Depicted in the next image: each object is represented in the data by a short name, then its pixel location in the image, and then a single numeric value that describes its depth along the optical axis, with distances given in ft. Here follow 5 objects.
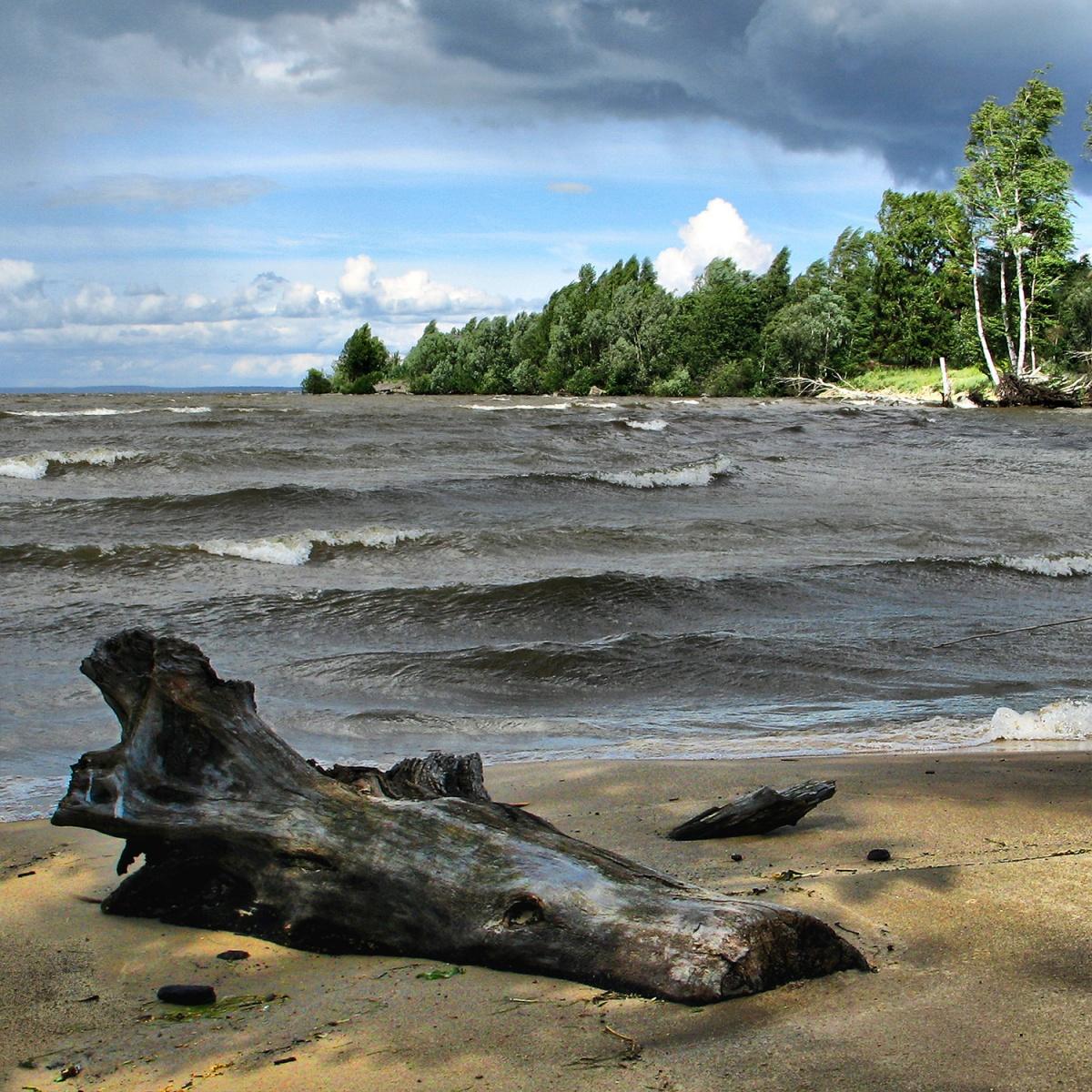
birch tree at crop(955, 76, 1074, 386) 170.09
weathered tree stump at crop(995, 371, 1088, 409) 158.92
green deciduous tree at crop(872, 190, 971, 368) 207.82
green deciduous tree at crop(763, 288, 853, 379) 209.87
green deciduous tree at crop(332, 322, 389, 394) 298.97
